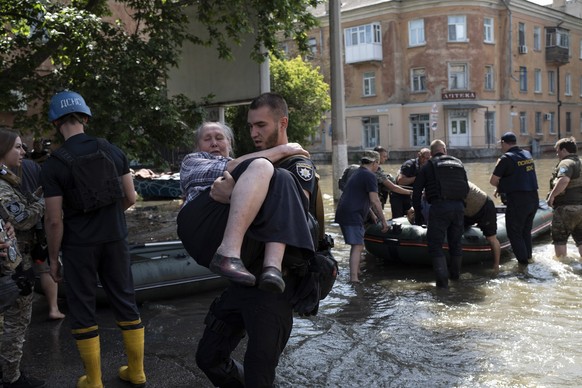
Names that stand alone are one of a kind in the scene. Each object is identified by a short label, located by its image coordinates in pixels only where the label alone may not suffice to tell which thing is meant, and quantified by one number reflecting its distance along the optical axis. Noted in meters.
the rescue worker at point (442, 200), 7.58
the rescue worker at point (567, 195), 8.48
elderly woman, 2.74
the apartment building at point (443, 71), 41.19
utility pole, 16.81
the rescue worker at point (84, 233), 3.85
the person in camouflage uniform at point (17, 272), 4.02
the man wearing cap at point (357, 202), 7.83
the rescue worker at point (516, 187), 8.52
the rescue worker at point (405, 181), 10.36
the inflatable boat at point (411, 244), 8.71
